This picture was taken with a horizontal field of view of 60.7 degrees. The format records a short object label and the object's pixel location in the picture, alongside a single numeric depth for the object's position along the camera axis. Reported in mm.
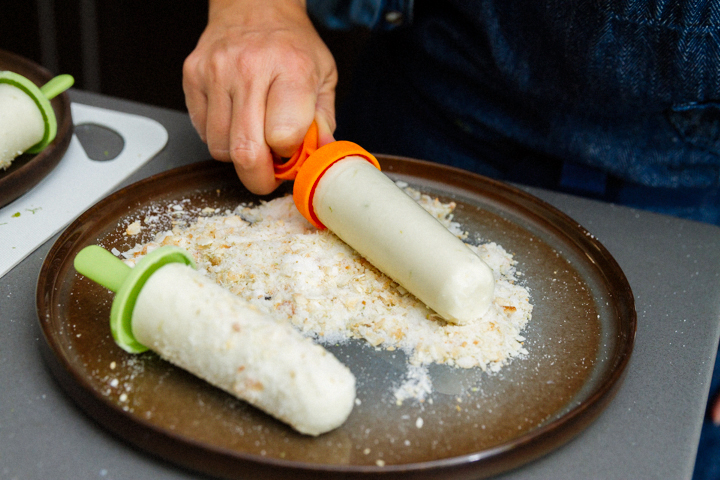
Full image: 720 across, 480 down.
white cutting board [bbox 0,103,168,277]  879
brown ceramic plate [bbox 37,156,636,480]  581
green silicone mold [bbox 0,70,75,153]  951
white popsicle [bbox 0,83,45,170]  910
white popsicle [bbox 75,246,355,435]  585
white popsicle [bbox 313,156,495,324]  738
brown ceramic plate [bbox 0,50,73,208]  906
